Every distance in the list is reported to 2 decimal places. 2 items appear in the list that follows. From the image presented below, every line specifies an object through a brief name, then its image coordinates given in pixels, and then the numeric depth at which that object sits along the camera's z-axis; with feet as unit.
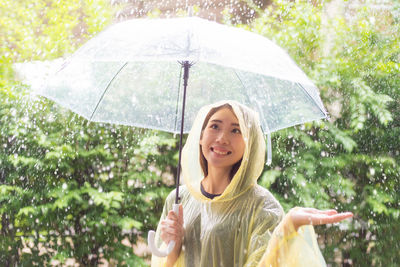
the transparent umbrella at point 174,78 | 5.32
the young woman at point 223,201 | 5.28
